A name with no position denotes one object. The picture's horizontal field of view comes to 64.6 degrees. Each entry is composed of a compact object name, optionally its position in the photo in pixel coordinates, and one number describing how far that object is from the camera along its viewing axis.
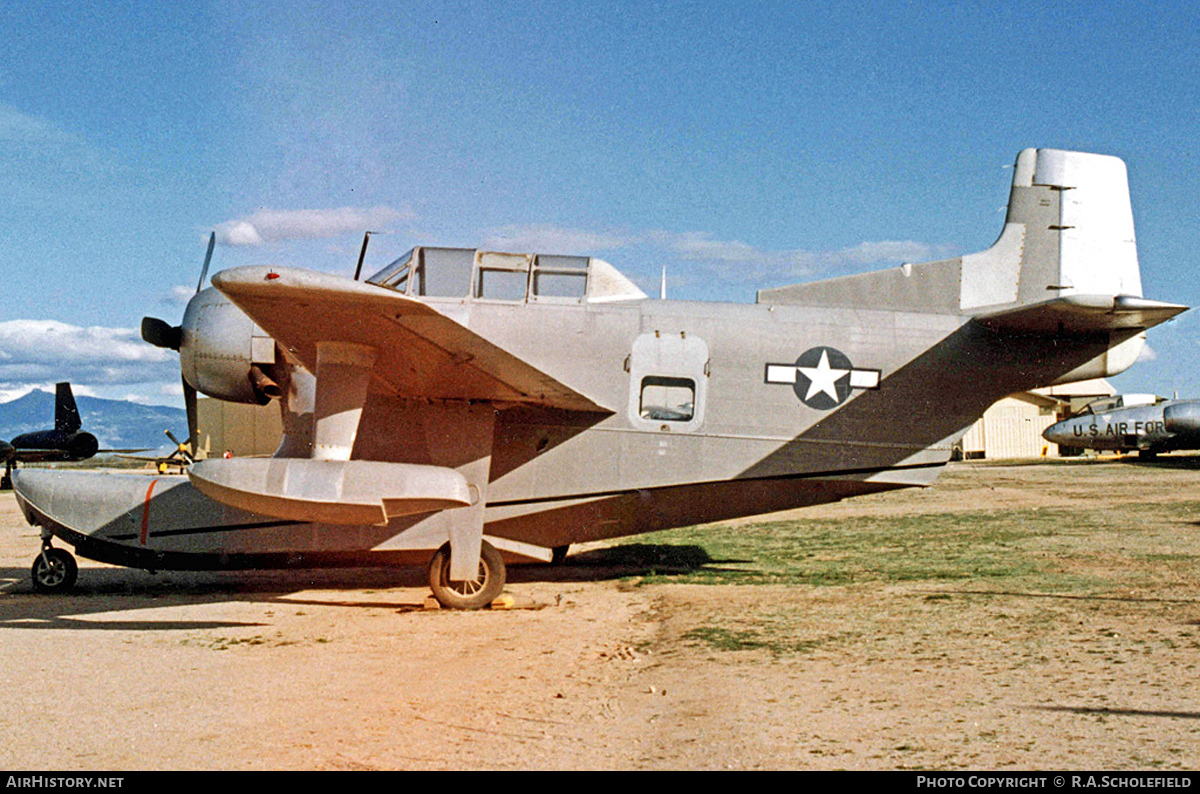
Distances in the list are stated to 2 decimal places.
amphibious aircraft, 10.77
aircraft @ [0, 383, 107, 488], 49.28
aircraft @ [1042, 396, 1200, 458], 39.38
